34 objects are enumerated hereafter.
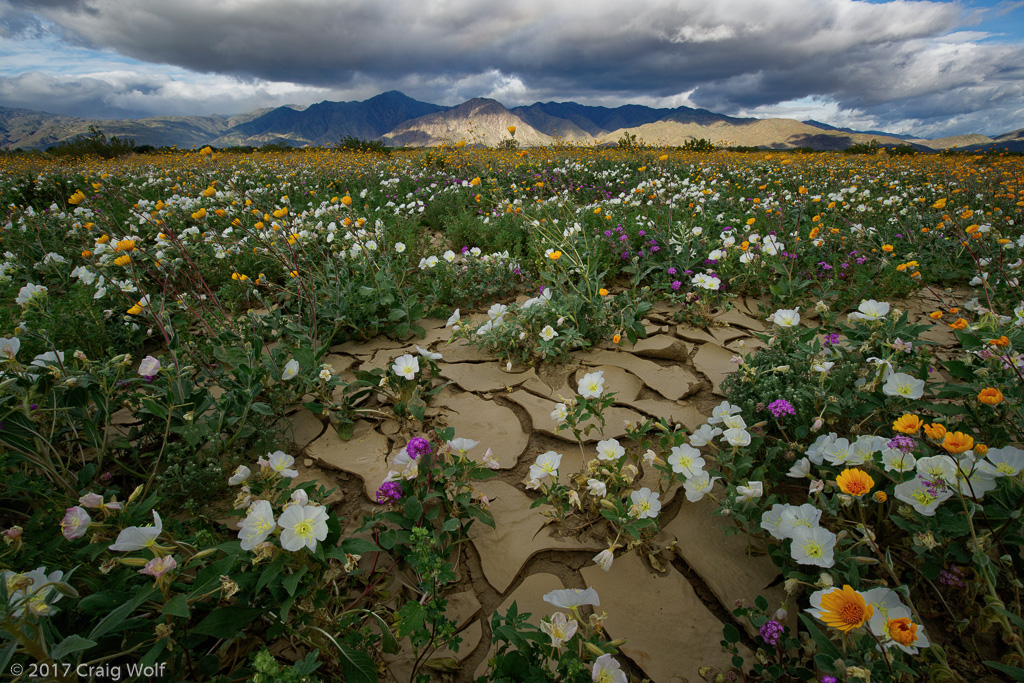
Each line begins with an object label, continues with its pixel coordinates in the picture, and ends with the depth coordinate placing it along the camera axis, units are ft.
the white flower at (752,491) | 4.67
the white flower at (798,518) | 4.16
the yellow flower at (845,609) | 2.94
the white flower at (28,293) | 7.07
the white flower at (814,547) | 3.92
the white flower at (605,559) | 4.47
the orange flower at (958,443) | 3.51
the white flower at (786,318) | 7.03
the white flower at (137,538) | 3.46
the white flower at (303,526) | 3.78
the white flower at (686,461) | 5.29
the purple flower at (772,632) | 3.76
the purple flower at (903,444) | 4.07
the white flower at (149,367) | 5.40
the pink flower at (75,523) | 3.74
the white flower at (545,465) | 5.52
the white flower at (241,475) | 4.46
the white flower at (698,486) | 5.06
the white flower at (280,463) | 4.80
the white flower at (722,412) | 5.81
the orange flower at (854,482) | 3.61
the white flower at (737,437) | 5.35
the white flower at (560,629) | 3.53
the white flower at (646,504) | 5.07
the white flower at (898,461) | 4.15
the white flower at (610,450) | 5.62
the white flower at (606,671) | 3.45
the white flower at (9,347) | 4.76
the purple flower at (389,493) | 5.14
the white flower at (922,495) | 3.91
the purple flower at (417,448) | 5.42
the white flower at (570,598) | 3.74
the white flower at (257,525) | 3.69
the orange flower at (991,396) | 3.96
